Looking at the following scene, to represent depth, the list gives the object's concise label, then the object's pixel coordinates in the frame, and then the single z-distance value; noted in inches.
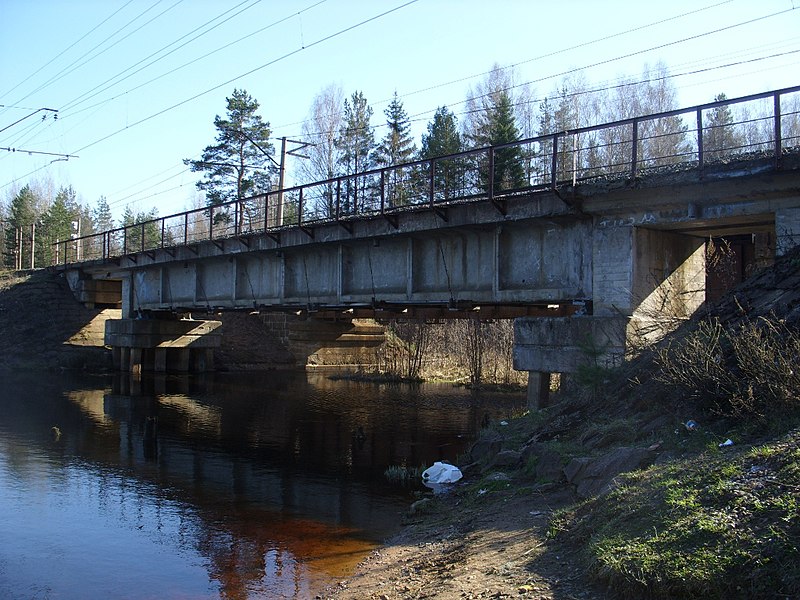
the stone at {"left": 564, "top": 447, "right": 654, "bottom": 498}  307.4
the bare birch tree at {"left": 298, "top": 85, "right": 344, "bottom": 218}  2130.9
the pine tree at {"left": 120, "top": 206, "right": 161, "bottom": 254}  2962.6
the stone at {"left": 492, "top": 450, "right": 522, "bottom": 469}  435.8
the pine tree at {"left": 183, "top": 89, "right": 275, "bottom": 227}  2154.3
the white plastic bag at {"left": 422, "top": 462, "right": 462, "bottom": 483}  491.2
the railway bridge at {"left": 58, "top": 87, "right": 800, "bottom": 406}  509.0
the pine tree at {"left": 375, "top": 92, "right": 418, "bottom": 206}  2082.9
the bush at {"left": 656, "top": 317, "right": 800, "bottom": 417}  289.4
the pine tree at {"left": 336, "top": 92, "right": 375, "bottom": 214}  2110.0
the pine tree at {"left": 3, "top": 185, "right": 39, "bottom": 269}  2707.2
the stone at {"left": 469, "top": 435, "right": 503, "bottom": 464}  504.1
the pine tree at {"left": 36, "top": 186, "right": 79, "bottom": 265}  2738.7
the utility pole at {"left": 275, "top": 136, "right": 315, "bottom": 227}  1477.6
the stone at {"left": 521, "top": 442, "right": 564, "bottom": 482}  371.2
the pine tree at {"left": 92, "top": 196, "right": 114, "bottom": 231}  4451.3
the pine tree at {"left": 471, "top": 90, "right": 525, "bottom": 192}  1427.2
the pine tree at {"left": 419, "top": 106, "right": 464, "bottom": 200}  1943.9
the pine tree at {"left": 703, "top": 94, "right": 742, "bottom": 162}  1505.9
